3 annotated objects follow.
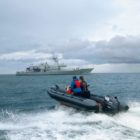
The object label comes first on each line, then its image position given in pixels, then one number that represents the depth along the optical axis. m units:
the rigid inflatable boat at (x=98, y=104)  9.79
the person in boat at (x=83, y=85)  11.69
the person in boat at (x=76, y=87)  11.47
